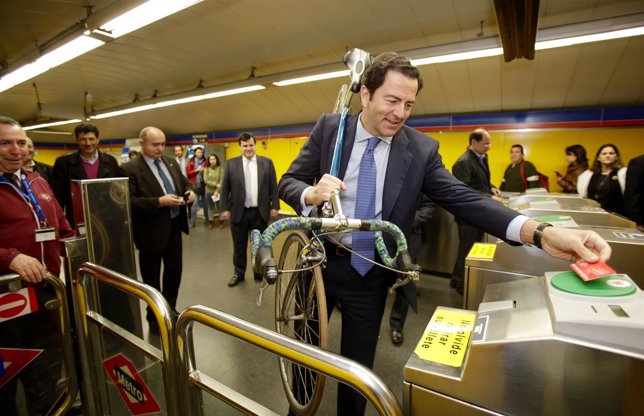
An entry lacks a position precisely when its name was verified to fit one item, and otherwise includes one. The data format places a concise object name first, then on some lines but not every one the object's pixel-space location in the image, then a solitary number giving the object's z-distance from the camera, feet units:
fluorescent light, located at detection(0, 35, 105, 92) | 13.53
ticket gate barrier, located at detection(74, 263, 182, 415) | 3.31
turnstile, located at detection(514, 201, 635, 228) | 5.41
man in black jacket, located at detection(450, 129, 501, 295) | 10.52
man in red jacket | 4.76
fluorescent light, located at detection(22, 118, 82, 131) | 35.49
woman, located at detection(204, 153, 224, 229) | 22.57
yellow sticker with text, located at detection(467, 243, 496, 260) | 4.53
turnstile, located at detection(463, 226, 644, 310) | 3.76
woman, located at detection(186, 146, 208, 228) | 23.98
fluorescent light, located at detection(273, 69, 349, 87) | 17.62
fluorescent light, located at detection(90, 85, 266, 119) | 22.28
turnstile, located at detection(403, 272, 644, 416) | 1.79
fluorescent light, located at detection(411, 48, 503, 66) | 13.32
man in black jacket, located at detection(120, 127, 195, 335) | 7.98
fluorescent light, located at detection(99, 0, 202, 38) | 10.10
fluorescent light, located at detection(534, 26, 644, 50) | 11.21
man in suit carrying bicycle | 3.47
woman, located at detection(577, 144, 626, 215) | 10.51
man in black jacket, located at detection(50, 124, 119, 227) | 8.42
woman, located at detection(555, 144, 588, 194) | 14.96
